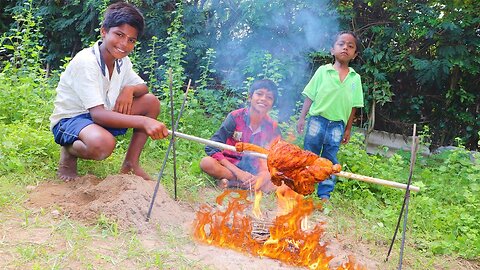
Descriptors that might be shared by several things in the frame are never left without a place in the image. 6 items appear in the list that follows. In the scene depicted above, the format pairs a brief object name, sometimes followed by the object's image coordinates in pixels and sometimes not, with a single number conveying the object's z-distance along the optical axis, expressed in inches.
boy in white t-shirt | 146.1
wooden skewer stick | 111.7
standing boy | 189.8
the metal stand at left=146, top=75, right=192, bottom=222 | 126.3
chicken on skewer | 117.8
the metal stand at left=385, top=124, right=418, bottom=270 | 111.2
